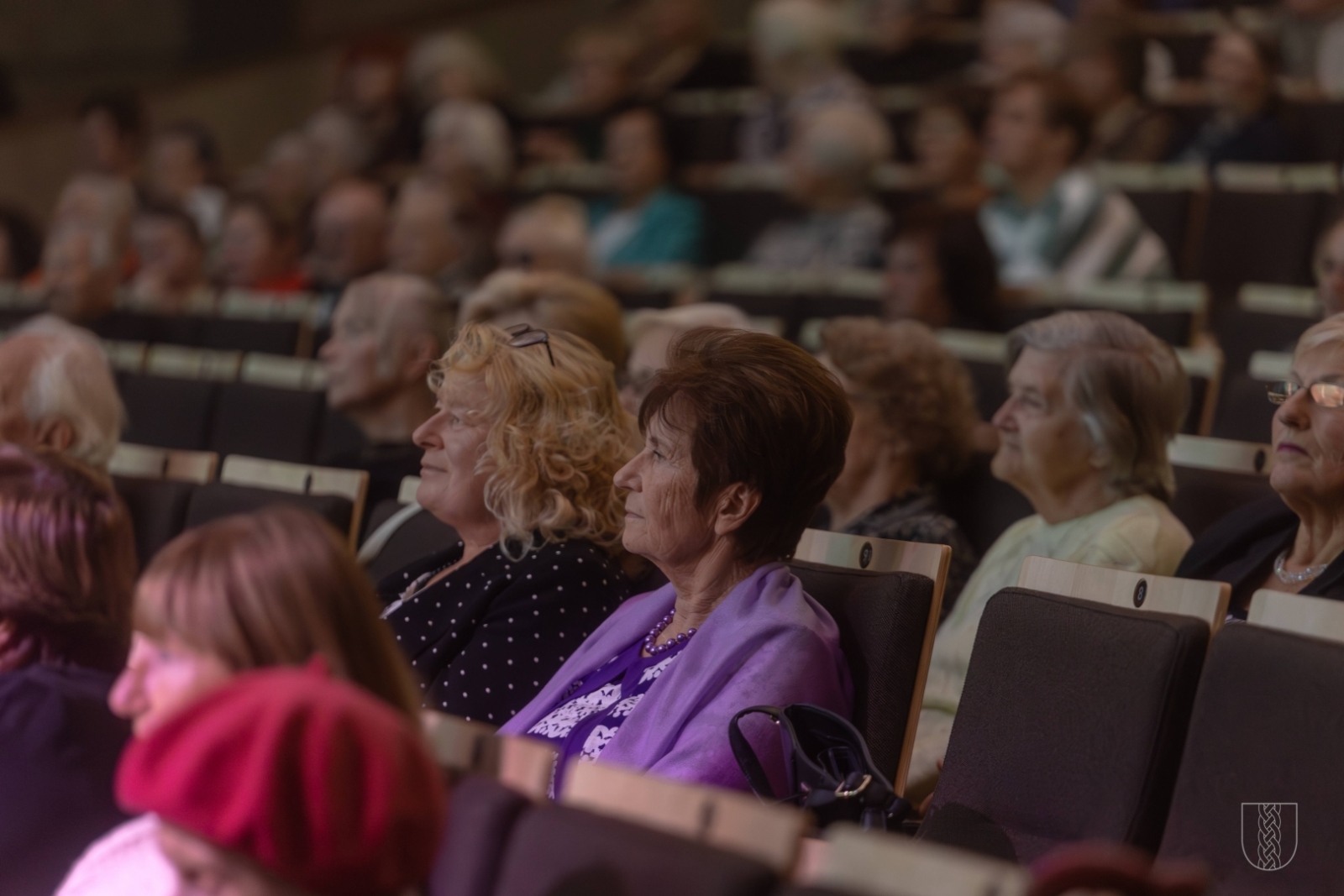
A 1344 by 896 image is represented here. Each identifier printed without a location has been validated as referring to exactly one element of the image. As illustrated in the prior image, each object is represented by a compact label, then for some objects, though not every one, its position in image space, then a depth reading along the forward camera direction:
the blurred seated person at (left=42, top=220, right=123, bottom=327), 9.50
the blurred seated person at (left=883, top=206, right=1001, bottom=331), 7.52
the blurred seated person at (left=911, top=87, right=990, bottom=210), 9.59
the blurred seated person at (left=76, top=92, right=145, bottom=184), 12.66
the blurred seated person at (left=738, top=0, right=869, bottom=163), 11.45
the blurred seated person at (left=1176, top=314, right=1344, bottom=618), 3.68
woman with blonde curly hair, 4.00
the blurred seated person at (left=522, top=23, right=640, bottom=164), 12.44
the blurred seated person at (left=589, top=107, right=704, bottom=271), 10.41
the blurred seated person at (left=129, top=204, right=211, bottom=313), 10.16
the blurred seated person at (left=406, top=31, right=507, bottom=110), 13.08
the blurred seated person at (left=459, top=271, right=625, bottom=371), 5.62
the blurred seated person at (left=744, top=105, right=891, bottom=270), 9.48
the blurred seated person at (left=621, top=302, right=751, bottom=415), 5.14
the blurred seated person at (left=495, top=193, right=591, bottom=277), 8.30
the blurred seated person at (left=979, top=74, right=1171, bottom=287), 8.65
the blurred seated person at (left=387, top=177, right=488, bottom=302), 9.04
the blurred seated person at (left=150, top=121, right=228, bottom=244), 12.58
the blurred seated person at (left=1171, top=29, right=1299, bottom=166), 9.05
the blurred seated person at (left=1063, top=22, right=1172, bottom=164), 9.58
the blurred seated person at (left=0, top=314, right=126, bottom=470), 5.32
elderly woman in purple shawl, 3.23
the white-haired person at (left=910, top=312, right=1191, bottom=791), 4.37
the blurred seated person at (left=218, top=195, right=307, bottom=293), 10.40
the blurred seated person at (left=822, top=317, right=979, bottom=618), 5.09
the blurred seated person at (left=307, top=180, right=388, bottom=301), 9.74
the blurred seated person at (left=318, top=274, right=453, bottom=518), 6.41
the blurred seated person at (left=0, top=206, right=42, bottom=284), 11.37
